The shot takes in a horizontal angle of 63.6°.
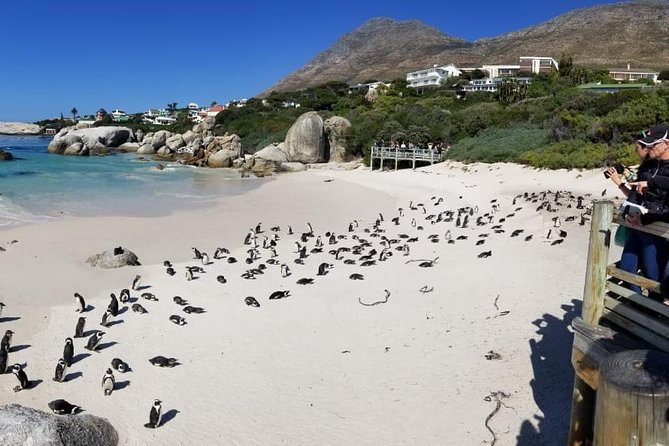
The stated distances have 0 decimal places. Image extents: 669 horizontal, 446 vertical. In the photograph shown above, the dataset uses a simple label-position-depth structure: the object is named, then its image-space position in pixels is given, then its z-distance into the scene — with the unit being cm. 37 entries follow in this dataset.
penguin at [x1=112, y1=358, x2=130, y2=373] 802
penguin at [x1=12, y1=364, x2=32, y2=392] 747
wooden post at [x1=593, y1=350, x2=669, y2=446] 297
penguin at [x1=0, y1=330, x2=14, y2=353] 849
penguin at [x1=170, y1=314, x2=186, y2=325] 984
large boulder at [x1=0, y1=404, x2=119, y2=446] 535
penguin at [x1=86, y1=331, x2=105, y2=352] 876
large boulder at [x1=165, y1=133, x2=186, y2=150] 6681
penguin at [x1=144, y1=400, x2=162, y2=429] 660
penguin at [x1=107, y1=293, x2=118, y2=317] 1036
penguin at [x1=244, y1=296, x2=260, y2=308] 1070
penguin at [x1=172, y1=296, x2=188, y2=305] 1091
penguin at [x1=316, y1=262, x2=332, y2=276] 1292
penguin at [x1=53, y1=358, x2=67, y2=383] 776
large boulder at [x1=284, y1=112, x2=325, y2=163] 4844
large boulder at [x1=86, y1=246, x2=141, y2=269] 1380
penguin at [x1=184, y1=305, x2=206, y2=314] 1033
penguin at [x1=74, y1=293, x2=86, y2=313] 1059
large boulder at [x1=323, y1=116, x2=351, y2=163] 4988
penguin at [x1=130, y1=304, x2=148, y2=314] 1044
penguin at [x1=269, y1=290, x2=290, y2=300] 1117
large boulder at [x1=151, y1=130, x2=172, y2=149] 6869
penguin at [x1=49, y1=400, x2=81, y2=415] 675
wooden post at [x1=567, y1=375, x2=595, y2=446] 462
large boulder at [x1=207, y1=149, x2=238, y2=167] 4809
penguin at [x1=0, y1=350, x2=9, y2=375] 790
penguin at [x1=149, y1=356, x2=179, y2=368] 820
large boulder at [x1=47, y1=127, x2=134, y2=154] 6825
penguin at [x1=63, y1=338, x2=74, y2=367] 819
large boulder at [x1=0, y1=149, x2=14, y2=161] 5370
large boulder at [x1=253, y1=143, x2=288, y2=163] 4772
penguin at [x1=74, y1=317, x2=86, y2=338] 930
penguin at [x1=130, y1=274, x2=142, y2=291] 1190
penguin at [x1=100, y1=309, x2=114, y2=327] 985
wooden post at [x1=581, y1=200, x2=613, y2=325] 468
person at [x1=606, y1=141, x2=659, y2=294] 474
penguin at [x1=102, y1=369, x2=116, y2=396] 742
